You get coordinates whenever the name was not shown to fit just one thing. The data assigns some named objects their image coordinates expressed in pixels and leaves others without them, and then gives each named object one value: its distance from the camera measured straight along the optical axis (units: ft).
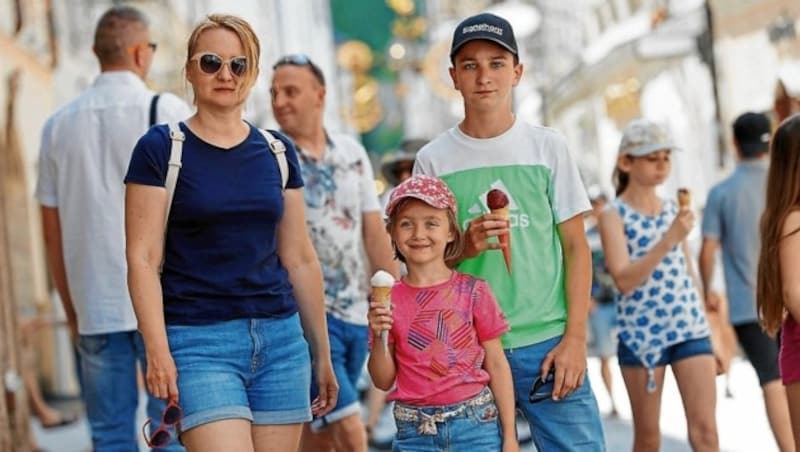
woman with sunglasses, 25.96
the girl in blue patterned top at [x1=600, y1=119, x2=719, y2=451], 38.18
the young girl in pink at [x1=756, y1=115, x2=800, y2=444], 30.38
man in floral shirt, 38.73
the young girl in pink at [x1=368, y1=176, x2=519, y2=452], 26.98
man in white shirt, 36.57
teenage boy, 28.07
